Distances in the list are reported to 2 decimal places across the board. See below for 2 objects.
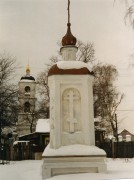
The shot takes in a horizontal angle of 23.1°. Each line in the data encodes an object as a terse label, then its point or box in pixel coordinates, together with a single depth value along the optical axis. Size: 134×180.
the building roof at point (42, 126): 17.56
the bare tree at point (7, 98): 10.80
